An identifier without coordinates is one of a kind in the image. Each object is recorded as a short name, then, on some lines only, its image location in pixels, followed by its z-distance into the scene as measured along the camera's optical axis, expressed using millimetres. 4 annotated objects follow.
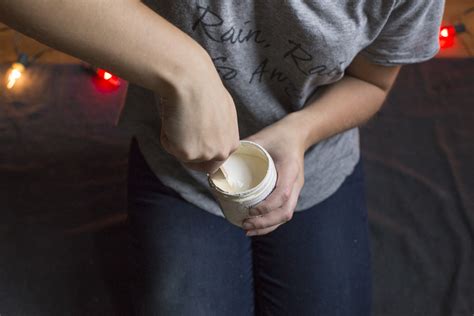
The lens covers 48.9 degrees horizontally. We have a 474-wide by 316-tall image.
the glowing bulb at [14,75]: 1311
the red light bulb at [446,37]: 1388
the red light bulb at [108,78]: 1305
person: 484
